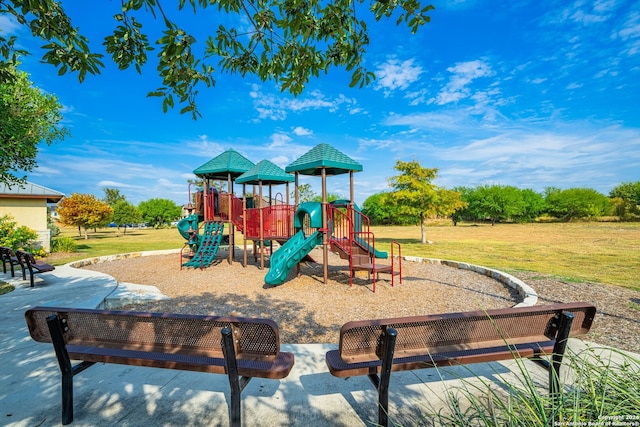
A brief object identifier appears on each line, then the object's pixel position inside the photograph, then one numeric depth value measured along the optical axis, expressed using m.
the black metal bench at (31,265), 7.37
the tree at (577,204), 51.19
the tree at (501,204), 51.22
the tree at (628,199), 49.41
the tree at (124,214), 40.59
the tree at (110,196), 69.88
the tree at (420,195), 19.70
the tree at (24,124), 9.67
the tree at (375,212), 56.60
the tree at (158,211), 64.44
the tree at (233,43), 2.62
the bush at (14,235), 12.23
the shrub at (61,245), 16.33
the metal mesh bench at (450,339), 2.29
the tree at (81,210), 26.23
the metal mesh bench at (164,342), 2.23
